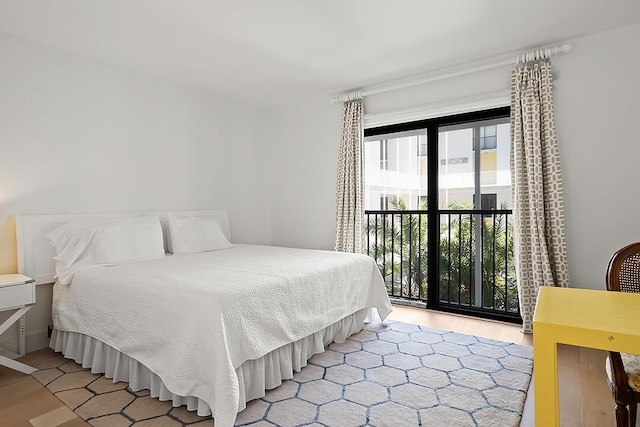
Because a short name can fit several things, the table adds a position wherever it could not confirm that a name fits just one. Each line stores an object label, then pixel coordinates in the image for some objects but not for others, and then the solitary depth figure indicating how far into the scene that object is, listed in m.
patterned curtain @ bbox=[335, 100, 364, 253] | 3.99
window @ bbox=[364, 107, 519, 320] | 3.67
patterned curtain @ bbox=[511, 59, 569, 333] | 2.89
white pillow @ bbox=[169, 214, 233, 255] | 3.40
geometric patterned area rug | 1.80
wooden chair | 1.25
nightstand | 2.24
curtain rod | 2.93
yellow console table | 0.95
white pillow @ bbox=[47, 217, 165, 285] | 2.66
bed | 1.78
